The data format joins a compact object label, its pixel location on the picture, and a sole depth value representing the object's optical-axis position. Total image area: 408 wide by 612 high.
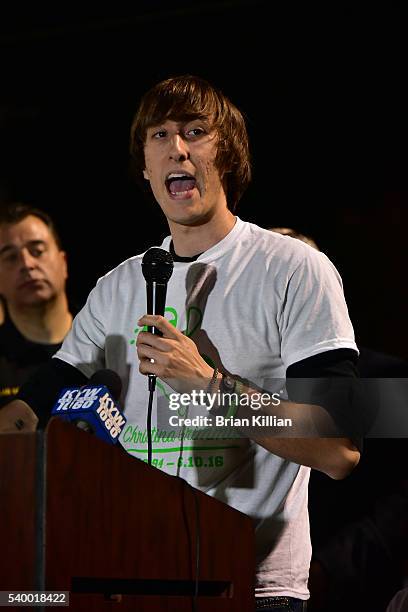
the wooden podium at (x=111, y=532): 2.87
